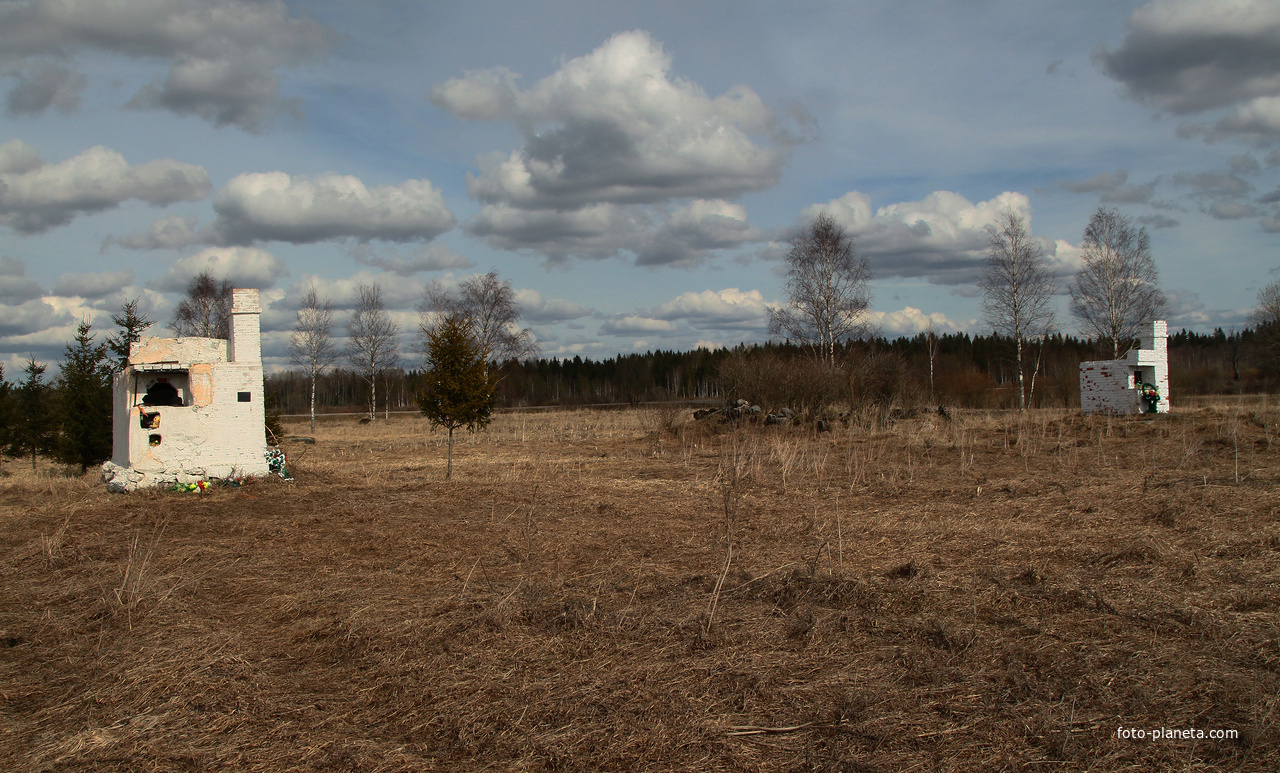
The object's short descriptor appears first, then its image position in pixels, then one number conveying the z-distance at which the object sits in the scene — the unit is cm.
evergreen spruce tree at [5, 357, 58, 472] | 2175
